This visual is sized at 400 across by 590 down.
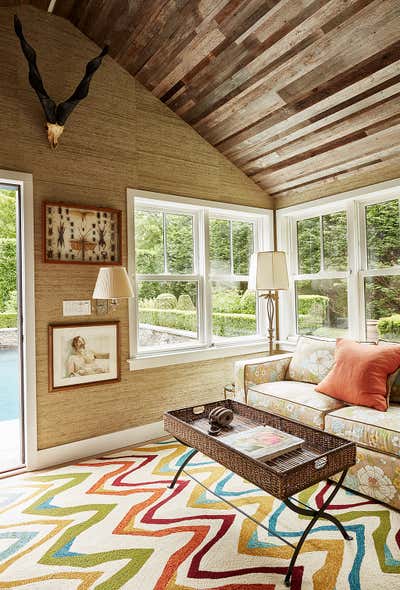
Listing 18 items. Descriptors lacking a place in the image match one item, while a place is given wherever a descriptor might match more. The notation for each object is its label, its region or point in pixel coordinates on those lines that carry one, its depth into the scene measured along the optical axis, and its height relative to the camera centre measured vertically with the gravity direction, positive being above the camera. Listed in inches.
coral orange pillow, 101.4 -21.2
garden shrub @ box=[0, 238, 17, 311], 130.7 +13.1
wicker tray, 65.5 -30.1
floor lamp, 137.9 +10.1
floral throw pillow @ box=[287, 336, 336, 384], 125.3 -20.6
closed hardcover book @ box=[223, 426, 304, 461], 73.2 -28.8
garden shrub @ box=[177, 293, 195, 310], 144.0 -0.1
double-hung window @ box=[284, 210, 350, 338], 144.2 +10.0
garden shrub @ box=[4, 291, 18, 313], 130.1 +0.8
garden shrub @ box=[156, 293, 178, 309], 138.5 +0.5
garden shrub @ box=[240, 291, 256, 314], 162.4 -0.7
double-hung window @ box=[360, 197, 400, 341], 128.2 +10.7
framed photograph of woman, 114.7 -15.7
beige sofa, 87.2 -30.3
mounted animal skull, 100.1 +56.6
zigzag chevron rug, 68.1 -48.7
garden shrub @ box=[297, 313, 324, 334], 154.2 -9.6
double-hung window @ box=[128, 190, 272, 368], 134.8 +9.8
